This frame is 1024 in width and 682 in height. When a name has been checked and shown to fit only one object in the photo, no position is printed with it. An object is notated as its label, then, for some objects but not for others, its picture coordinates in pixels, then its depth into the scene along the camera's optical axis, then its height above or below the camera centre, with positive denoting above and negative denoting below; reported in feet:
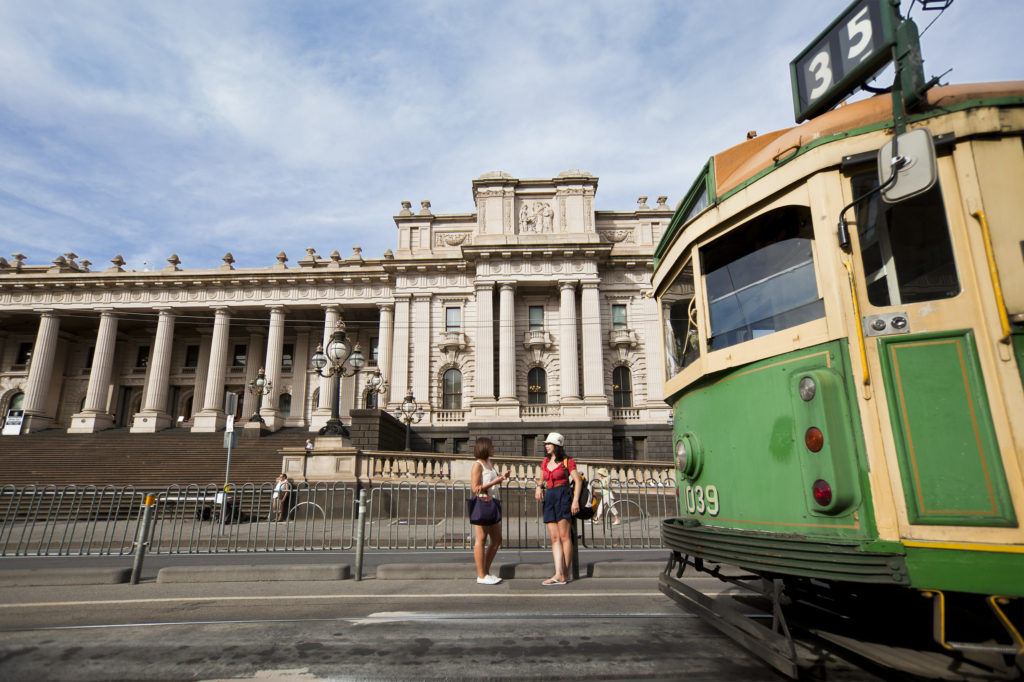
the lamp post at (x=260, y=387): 88.33 +14.80
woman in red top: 21.63 -0.92
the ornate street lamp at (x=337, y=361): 59.93 +12.62
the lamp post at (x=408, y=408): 82.48 +10.03
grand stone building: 102.94 +30.89
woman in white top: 21.89 -0.68
